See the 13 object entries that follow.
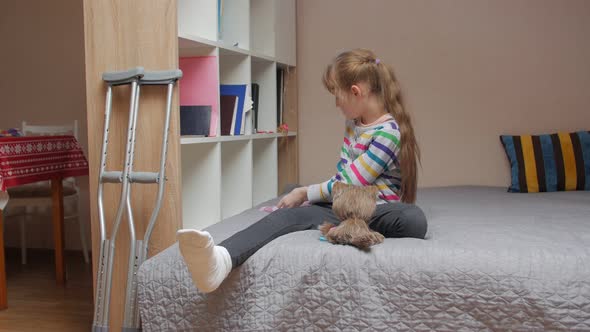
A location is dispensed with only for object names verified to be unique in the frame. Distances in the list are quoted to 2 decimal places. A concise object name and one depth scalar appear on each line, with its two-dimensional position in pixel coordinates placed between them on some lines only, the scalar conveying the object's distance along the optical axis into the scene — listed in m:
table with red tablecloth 2.48
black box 2.03
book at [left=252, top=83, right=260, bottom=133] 2.63
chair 3.12
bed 1.36
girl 1.61
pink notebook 2.04
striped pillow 2.66
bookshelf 2.06
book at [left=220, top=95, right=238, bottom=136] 2.29
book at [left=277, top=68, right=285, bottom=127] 3.02
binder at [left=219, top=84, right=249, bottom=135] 2.31
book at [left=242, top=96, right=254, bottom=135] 2.36
